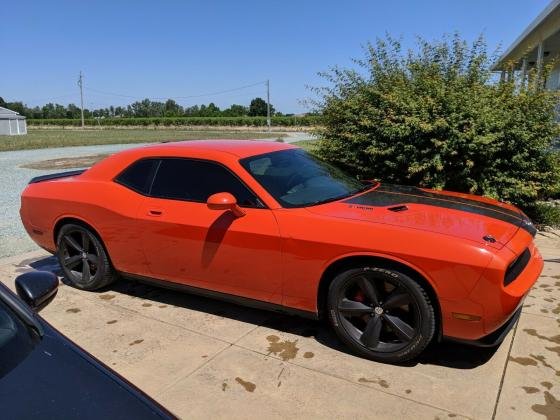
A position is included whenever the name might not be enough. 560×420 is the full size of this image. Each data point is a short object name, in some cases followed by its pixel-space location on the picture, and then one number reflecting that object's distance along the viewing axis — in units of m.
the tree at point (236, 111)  102.53
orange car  3.17
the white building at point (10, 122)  50.12
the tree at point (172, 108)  113.25
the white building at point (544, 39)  13.77
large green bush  6.52
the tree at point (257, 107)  105.56
